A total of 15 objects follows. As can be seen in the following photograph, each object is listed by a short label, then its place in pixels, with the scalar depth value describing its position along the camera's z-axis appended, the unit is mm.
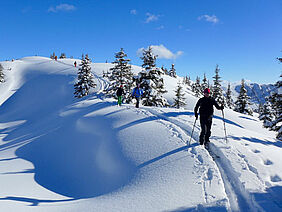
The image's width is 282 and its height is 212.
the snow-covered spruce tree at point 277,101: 13774
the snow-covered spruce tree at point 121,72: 26112
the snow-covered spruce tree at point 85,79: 33281
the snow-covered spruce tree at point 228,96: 52781
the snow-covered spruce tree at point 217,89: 39531
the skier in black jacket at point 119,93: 17266
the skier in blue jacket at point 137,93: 15685
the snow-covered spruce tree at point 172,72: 89000
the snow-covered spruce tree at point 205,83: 56312
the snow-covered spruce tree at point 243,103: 37231
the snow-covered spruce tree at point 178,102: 32344
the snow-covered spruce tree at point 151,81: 21406
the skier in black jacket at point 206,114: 7488
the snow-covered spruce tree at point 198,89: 61406
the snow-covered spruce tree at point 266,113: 33062
